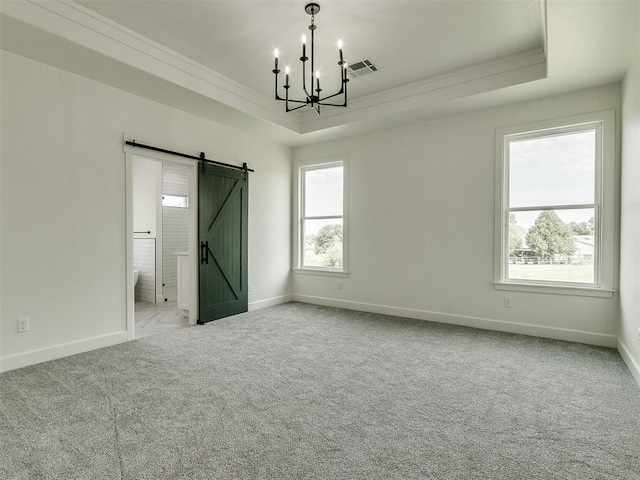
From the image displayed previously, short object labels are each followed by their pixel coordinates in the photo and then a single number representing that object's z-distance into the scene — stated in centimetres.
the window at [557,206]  366
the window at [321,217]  573
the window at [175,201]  634
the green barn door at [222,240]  465
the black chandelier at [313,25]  278
